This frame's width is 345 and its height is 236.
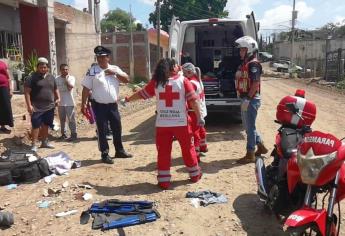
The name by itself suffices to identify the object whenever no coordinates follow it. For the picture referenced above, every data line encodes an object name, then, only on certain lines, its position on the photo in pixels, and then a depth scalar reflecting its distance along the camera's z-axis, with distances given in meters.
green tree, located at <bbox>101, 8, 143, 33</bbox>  79.50
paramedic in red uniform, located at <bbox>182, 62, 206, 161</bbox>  6.84
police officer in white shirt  6.83
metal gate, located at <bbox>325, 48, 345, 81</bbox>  24.55
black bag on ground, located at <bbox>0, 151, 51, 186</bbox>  6.05
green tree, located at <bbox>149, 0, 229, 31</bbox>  54.87
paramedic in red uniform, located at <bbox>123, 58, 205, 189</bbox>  5.60
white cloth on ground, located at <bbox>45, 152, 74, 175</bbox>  6.48
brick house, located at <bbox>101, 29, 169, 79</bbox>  29.89
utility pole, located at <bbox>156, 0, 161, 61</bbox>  27.20
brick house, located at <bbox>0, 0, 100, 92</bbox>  14.18
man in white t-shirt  9.10
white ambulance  9.67
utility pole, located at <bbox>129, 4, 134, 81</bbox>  29.72
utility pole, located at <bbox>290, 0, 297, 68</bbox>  39.38
